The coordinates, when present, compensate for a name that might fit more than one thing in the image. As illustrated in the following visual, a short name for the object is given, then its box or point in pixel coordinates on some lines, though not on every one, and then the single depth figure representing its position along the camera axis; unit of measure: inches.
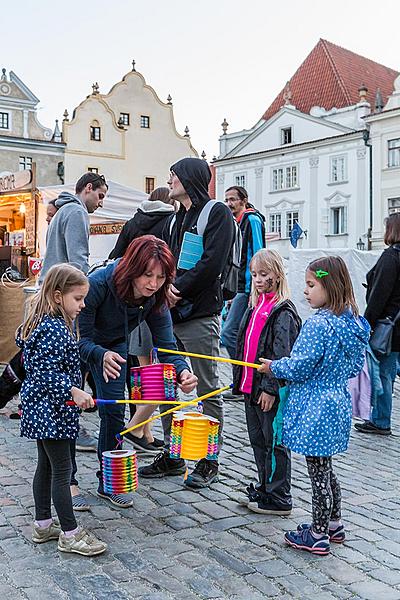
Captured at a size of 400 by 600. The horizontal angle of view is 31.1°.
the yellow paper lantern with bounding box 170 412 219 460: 146.9
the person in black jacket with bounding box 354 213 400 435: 239.2
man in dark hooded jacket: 174.2
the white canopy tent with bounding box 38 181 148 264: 457.1
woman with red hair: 147.2
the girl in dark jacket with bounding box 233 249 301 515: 152.1
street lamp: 1403.8
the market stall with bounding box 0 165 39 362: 359.3
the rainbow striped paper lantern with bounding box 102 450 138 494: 143.9
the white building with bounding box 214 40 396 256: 1476.4
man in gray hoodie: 203.3
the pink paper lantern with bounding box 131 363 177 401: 152.6
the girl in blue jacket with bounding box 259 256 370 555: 132.4
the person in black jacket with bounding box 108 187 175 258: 214.1
